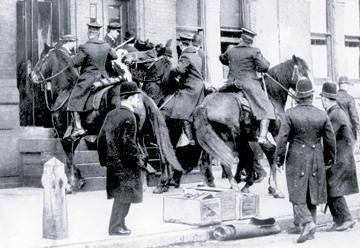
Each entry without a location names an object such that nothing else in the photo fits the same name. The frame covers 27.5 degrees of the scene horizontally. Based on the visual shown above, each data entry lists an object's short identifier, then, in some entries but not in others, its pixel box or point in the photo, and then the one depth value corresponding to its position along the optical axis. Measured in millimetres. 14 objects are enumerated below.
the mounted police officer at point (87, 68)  13172
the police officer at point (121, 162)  8742
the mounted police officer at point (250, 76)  12422
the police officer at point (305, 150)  9305
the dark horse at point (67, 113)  12727
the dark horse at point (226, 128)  12016
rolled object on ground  9188
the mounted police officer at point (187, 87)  13617
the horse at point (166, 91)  13961
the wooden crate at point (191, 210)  9625
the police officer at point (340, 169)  9875
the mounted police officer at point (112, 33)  14271
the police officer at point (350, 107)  16922
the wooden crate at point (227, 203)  9984
